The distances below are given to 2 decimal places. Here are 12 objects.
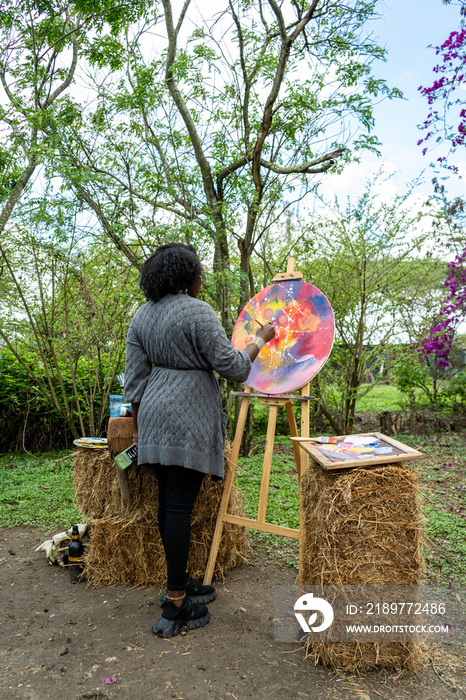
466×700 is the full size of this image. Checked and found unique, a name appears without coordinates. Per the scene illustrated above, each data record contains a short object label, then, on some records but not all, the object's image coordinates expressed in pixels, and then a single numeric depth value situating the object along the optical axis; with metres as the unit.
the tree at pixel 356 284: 5.36
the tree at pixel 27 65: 4.89
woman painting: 2.03
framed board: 1.78
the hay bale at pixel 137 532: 2.50
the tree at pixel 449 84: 5.29
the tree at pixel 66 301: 4.55
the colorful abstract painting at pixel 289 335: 2.47
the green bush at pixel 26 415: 5.65
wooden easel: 2.36
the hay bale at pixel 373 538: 1.75
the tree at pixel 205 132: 4.00
